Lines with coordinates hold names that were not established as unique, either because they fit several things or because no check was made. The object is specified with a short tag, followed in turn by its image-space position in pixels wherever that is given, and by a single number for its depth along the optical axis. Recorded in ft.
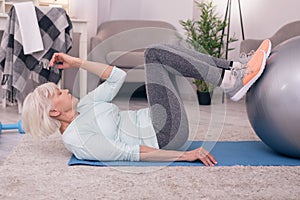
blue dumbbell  8.46
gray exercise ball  6.15
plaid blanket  10.27
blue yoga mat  6.36
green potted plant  12.77
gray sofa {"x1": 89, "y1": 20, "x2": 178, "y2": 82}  12.66
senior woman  6.19
